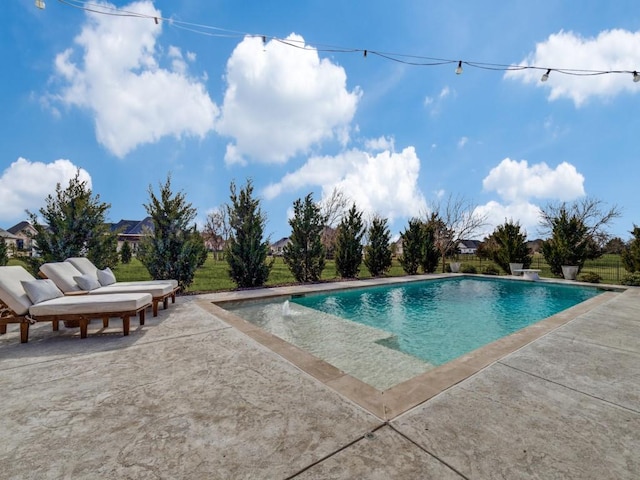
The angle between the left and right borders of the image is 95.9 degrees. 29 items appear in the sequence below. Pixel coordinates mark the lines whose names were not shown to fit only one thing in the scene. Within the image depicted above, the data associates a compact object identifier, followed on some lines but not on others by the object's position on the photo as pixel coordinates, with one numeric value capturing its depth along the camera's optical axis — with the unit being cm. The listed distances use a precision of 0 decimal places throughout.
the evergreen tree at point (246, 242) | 1038
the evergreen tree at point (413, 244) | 1655
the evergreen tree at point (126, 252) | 2405
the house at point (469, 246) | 6800
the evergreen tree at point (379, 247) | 1509
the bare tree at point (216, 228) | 3575
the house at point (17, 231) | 4213
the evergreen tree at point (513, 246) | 1638
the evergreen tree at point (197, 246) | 926
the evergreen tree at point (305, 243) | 1197
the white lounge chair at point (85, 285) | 523
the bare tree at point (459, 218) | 2242
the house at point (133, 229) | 4600
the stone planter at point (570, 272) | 1353
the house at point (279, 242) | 8051
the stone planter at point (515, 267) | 1596
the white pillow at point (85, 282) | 542
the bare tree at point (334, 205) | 2969
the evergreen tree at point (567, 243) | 1429
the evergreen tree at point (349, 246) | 1367
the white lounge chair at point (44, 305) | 410
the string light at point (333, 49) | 616
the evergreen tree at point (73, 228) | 799
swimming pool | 468
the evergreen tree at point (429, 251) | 1647
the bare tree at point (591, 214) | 2064
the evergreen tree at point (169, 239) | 877
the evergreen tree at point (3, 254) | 1409
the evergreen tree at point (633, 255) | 1522
